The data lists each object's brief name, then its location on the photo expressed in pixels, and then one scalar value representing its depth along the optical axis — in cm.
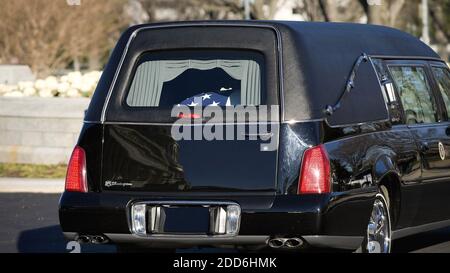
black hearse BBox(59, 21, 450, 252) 1430
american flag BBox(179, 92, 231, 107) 1503
